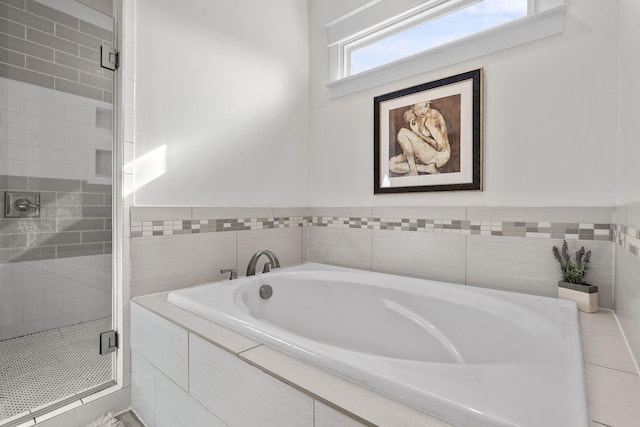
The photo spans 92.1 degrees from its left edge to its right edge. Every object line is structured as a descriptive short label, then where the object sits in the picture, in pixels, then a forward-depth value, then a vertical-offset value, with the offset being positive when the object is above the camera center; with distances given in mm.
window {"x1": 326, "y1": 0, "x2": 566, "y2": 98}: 1437 +1011
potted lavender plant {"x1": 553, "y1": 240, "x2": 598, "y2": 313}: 1208 -284
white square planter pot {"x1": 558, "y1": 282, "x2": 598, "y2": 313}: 1204 -334
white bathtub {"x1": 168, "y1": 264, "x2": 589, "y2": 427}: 573 -367
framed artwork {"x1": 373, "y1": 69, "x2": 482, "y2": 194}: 1576 +419
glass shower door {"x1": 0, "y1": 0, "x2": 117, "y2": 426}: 1522 +94
